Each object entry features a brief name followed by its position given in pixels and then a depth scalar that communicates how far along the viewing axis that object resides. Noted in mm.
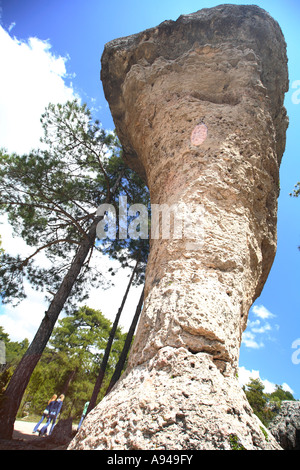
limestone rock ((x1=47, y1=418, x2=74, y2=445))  6809
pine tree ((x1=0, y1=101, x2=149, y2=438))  7918
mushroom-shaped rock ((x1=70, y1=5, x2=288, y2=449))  1498
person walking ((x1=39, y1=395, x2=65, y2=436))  7742
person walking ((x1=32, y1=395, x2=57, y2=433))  7662
